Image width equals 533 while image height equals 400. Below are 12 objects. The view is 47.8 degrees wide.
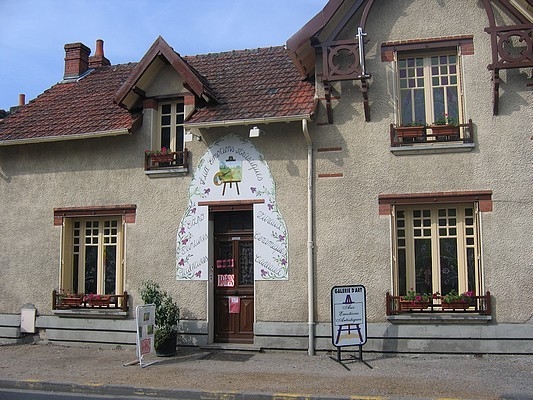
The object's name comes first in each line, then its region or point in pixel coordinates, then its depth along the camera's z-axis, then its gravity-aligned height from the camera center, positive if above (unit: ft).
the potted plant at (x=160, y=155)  40.91 +7.84
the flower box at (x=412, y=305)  35.32 -2.12
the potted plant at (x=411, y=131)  36.52 +8.34
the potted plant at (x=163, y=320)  37.14 -3.06
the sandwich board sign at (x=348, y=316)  34.06 -2.63
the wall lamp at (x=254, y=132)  37.88 +8.63
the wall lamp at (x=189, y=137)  39.99 +8.92
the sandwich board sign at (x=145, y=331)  34.83 -3.54
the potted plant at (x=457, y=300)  34.81 -1.82
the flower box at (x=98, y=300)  41.22 -1.98
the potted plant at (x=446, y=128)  36.37 +8.44
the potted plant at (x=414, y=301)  35.32 -1.88
